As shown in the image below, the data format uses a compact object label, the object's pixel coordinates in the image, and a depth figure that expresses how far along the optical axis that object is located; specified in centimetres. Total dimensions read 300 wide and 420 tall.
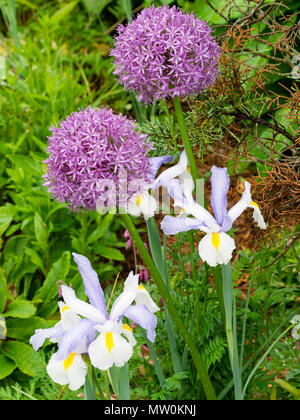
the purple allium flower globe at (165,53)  91
